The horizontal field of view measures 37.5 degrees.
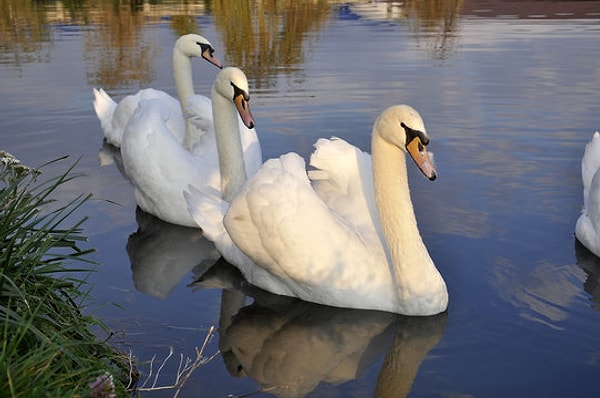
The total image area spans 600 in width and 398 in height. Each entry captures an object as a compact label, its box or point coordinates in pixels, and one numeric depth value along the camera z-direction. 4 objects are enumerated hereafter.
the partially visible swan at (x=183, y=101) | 9.01
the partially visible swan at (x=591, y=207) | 6.88
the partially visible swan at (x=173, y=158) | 7.81
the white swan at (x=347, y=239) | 5.99
